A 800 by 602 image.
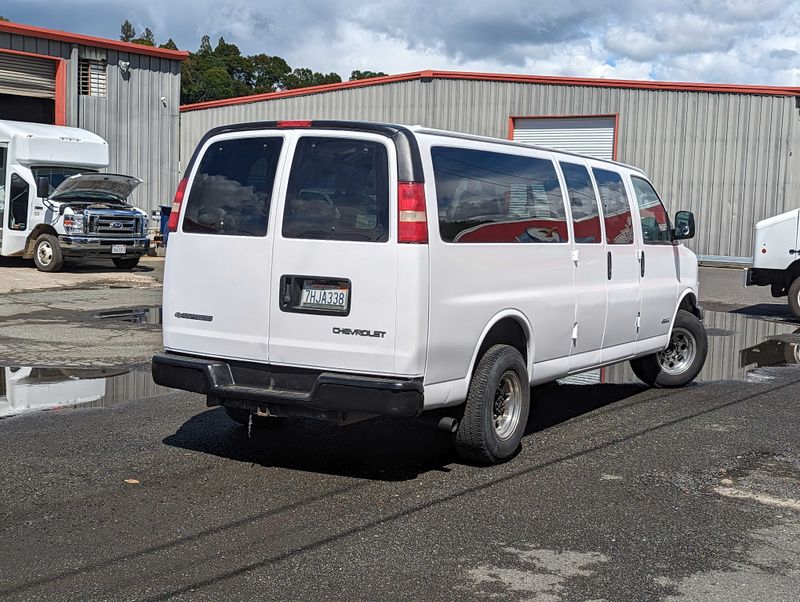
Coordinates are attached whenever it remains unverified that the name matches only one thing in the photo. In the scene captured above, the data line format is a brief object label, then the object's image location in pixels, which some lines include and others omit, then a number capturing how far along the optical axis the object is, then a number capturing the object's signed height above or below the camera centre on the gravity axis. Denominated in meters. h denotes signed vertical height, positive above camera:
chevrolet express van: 6.04 -0.26
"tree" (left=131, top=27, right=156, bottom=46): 100.58 +20.19
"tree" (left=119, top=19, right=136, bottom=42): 124.33 +23.87
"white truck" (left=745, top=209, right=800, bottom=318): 16.20 -0.11
